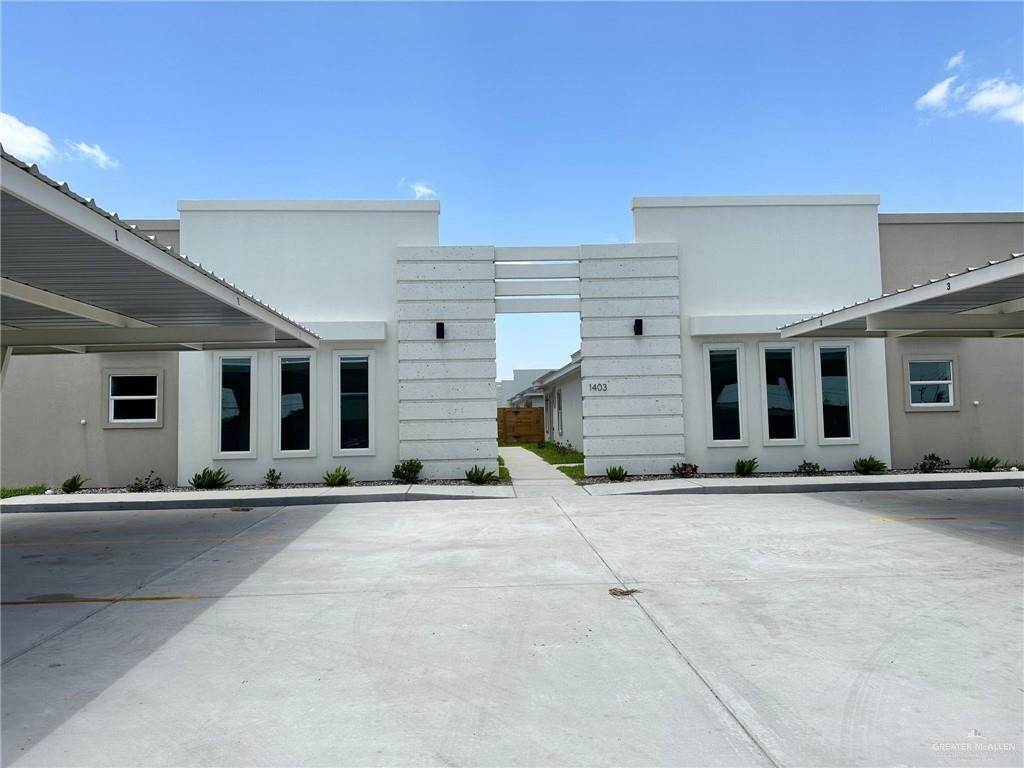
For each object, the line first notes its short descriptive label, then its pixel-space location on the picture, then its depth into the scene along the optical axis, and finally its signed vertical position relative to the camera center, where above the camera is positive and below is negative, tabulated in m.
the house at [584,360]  15.12 +1.37
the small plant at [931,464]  15.74 -1.11
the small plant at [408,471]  15.00 -1.03
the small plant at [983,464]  15.62 -1.11
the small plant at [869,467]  15.31 -1.12
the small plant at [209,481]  14.62 -1.15
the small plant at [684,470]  15.26 -1.13
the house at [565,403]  23.66 +0.70
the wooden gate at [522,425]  36.06 -0.19
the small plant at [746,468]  15.29 -1.10
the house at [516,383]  56.03 +3.30
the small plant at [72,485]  14.59 -1.20
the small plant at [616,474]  15.15 -1.18
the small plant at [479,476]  14.98 -1.16
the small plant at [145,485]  14.62 -1.24
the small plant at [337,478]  14.66 -1.13
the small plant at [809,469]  15.45 -1.17
